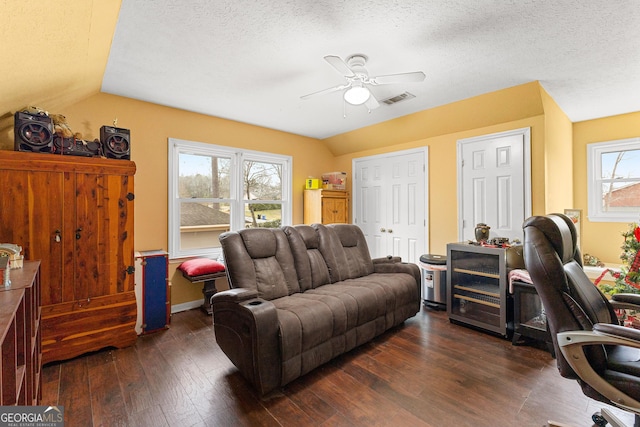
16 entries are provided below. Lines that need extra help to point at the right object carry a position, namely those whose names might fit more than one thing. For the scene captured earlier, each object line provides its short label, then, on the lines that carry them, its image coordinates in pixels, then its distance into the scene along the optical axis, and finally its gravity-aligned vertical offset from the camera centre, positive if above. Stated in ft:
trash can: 12.09 -2.99
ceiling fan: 7.48 +3.78
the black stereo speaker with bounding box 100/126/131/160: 9.03 +2.37
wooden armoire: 7.56 -0.68
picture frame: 13.61 -0.08
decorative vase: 10.60 -0.73
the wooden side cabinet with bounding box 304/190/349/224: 16.08 +0.47
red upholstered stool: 11.38 -2.41
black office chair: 4.03 -1.76
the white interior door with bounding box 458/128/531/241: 11.25 +1.31
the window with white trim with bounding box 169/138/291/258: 12.51 +1.08
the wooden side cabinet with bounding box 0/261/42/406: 3.54 -1.86
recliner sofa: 6.51 -2.45
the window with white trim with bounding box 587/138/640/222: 13.10 +1.60
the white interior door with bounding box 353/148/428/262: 14.62 +0.65
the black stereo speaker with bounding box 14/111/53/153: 7.62 +2.29
